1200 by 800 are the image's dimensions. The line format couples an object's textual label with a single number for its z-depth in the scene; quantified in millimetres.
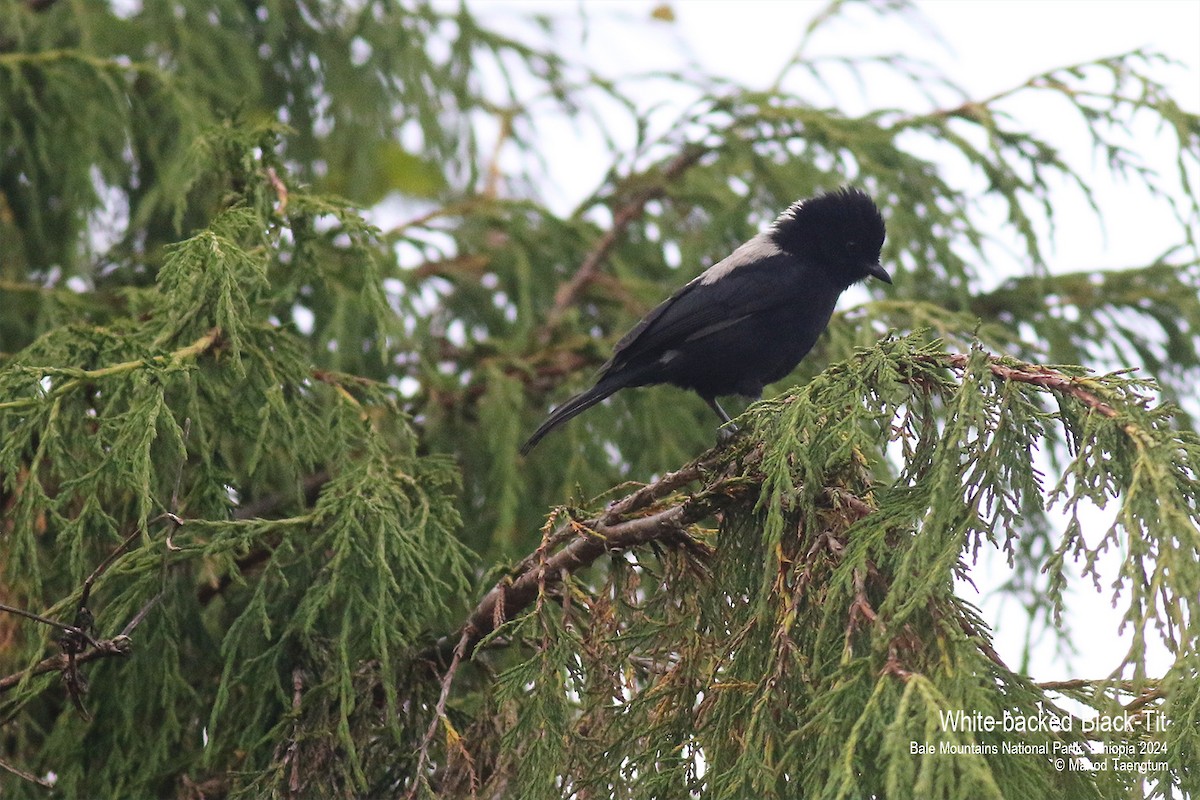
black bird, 9664
